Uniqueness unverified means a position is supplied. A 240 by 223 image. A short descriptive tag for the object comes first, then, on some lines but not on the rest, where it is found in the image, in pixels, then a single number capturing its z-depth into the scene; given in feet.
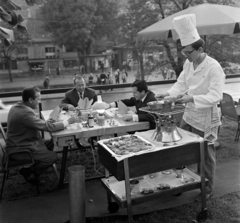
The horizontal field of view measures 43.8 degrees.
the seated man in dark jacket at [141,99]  11.93
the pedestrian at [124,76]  66.77
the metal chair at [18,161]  10.75
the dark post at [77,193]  8.18
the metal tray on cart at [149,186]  8.39
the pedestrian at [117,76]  68.18
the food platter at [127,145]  8.18
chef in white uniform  9.09
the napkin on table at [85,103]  14.28
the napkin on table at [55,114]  12.54
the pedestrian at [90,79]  69.68
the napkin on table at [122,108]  13.20
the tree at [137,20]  39.17
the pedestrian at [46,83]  68.52
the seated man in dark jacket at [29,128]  11.11
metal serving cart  7.99
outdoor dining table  10.94
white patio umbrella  16.31
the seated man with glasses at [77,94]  16.08
